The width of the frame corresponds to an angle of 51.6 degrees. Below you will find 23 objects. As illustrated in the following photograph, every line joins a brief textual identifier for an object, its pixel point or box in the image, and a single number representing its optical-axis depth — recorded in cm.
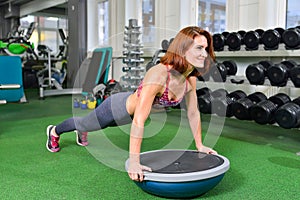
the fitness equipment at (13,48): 441
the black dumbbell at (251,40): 295
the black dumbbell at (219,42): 329
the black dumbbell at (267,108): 250
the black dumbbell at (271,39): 279
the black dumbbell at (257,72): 271
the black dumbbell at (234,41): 313
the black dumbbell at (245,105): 267
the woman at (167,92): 132
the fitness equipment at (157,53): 367
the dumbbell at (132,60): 420
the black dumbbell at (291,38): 258
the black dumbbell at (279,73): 254
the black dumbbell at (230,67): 319
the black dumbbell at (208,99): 299
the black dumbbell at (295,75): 244
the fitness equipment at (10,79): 351
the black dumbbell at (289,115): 229
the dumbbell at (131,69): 422
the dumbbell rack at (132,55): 418
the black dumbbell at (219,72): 306
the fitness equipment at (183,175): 130
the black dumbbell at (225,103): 286
